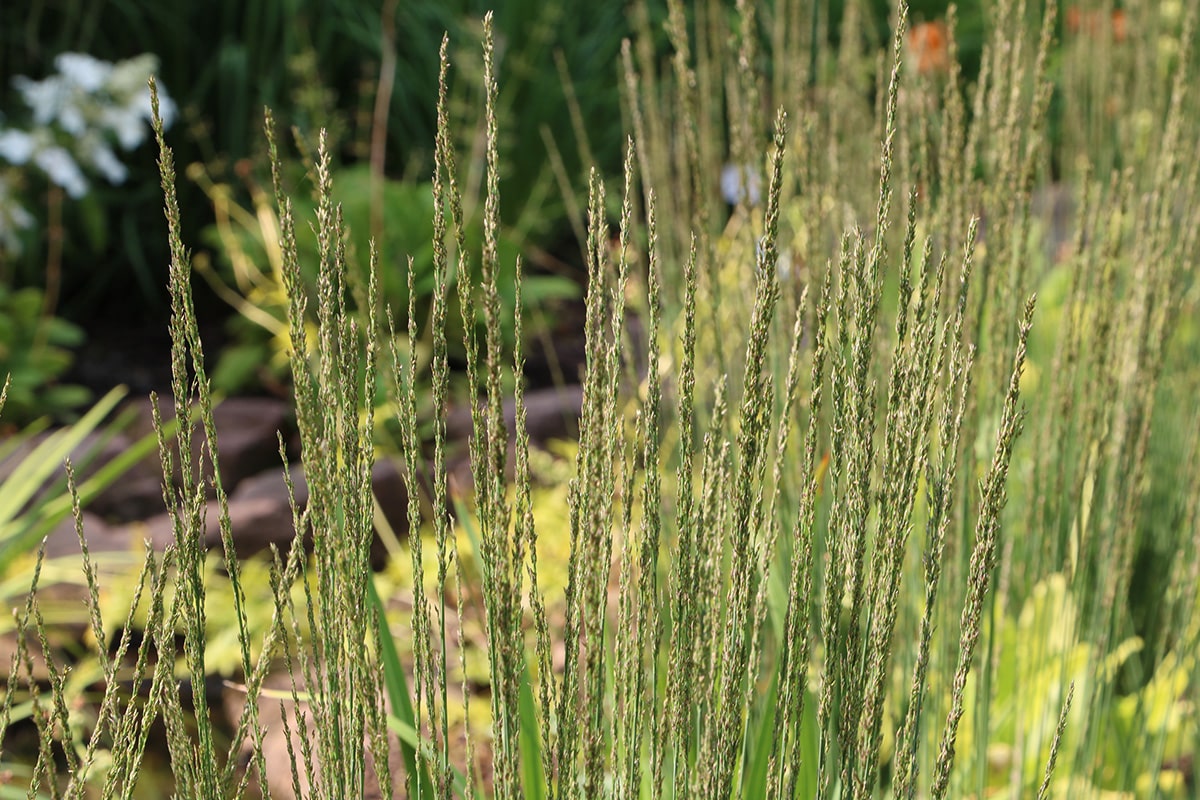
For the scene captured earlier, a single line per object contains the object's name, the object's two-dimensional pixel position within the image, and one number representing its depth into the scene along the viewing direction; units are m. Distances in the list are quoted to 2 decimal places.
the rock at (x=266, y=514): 3.04
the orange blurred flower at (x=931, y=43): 3.48
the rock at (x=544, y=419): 3.75
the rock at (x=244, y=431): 3.68
